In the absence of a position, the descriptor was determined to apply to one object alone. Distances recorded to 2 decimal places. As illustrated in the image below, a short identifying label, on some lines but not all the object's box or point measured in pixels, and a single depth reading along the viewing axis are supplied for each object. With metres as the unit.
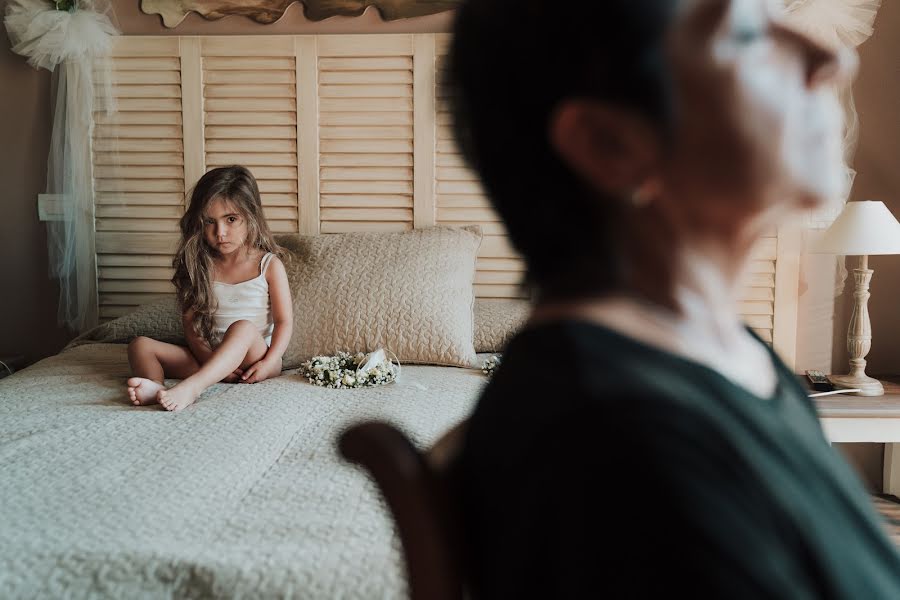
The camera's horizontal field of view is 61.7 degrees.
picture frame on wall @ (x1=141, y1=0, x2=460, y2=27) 2.87
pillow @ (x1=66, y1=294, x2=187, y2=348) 2.59
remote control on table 2.40
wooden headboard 2.88
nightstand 2.21
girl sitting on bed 2.35
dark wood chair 0.47
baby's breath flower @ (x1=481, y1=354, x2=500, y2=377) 2.28
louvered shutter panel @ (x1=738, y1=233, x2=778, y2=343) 2.76
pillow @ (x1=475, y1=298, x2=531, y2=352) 2.54
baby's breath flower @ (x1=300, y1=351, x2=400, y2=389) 2.11
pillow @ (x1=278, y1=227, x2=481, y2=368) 2.38
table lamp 2.24
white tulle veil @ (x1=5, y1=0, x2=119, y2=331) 2.82
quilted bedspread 1.02
